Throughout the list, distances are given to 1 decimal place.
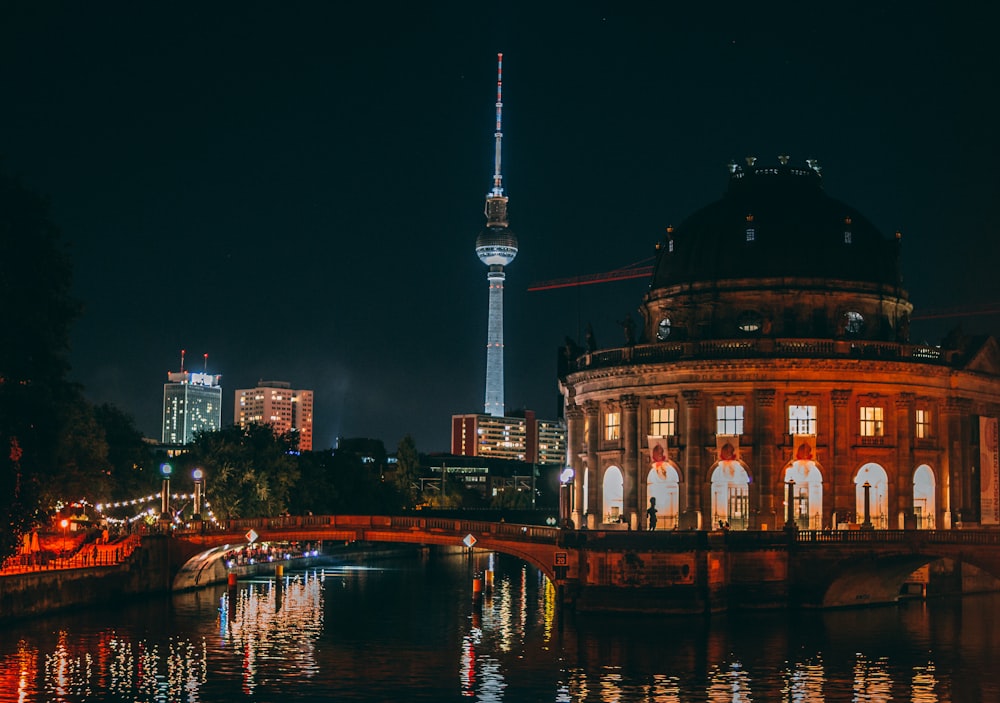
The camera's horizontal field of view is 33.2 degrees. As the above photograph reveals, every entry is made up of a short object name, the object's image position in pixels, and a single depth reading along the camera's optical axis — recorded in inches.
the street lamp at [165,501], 5191.9
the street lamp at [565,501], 5635.8
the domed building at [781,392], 5024.6
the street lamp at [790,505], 4822.8
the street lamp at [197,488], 5166.3
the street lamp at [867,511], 4901.6
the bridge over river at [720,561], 4298.7
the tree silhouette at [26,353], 3848.4
